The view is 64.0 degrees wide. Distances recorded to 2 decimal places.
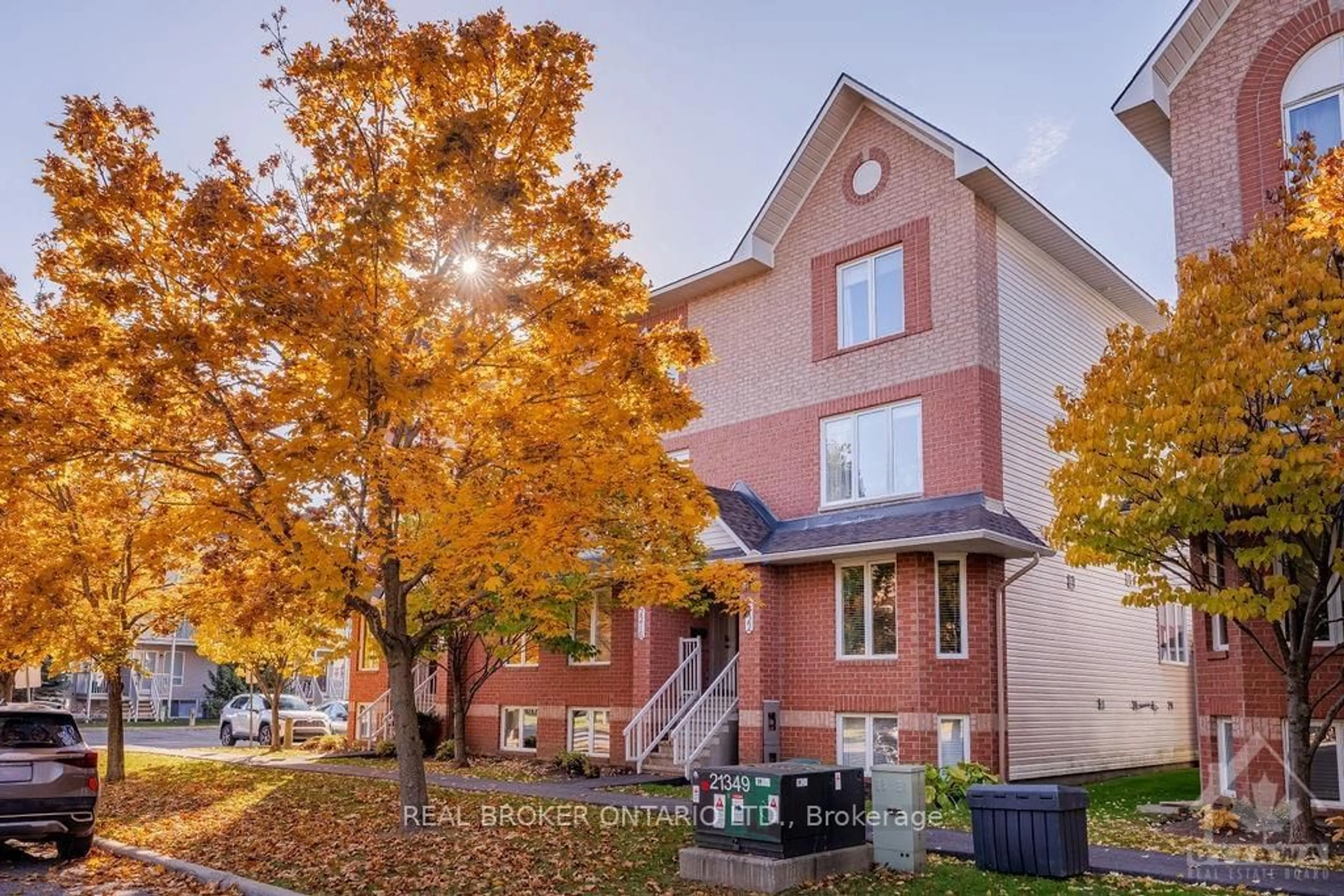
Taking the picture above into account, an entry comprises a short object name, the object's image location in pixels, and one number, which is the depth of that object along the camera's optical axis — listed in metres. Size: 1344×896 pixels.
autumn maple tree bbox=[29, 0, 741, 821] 10.86
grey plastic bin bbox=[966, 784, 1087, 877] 10.11
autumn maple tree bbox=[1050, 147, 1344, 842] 11.34
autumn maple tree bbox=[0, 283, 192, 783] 11.18
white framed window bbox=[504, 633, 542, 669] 22.98
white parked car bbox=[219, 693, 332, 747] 34.91
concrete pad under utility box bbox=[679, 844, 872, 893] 9.77
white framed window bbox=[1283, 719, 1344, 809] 13.71
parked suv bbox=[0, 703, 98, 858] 11.80
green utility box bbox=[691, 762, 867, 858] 9.98
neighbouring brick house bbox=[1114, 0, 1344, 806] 14.05
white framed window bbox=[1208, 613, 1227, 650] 15.07
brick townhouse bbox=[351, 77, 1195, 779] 17.95
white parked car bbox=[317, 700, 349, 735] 38.19
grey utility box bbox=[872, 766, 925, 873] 10.50
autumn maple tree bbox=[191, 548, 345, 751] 12.81
